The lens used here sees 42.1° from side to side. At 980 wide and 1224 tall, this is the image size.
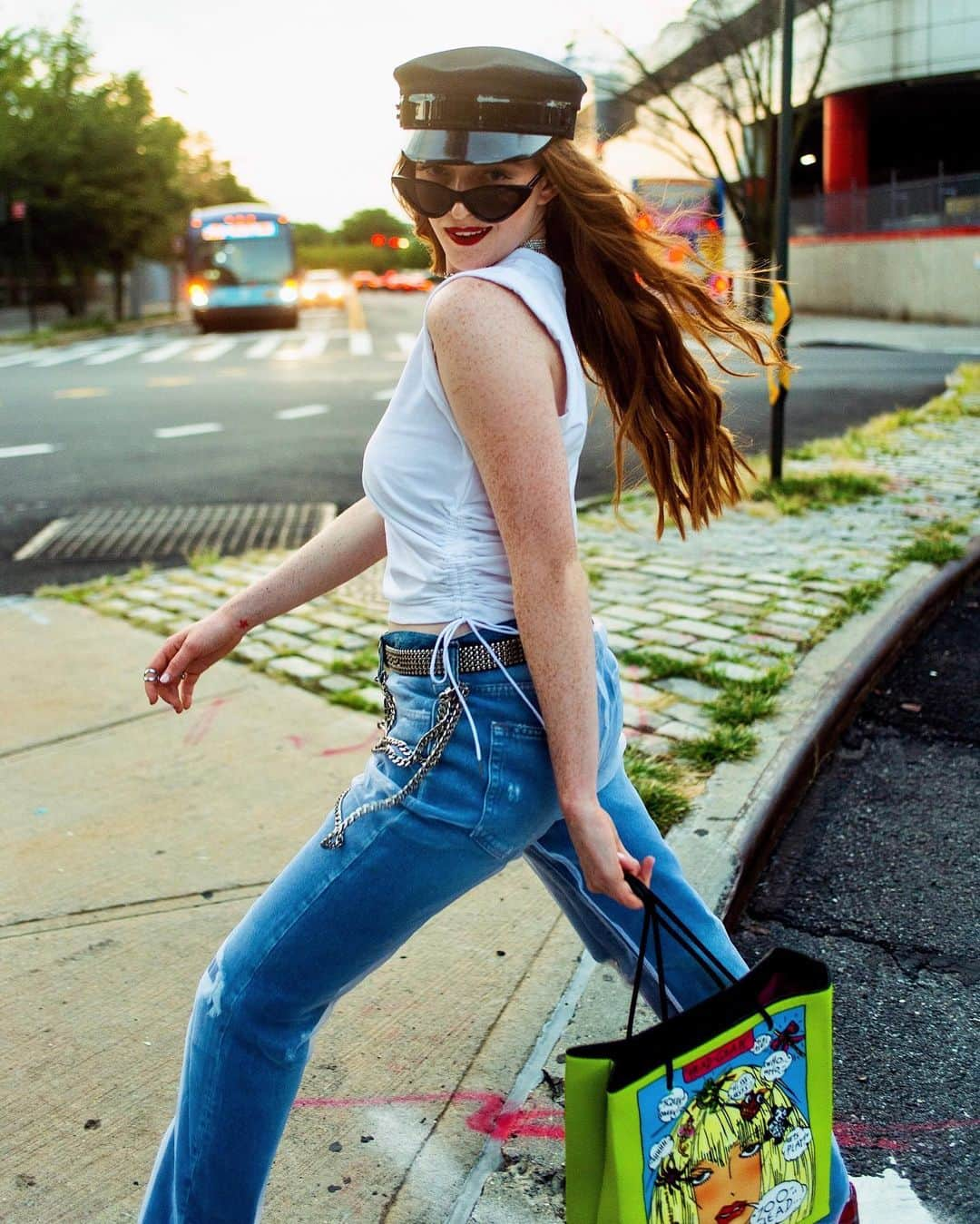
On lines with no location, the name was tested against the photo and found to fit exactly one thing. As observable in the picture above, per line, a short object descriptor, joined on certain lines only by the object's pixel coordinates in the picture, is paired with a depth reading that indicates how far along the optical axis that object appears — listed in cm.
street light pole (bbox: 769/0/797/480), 696
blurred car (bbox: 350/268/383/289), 8972
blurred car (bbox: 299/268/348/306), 5281
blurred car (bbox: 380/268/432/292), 7819
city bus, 3312
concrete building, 2711
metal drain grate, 724
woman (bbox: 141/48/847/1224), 164
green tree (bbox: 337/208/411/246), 14825
